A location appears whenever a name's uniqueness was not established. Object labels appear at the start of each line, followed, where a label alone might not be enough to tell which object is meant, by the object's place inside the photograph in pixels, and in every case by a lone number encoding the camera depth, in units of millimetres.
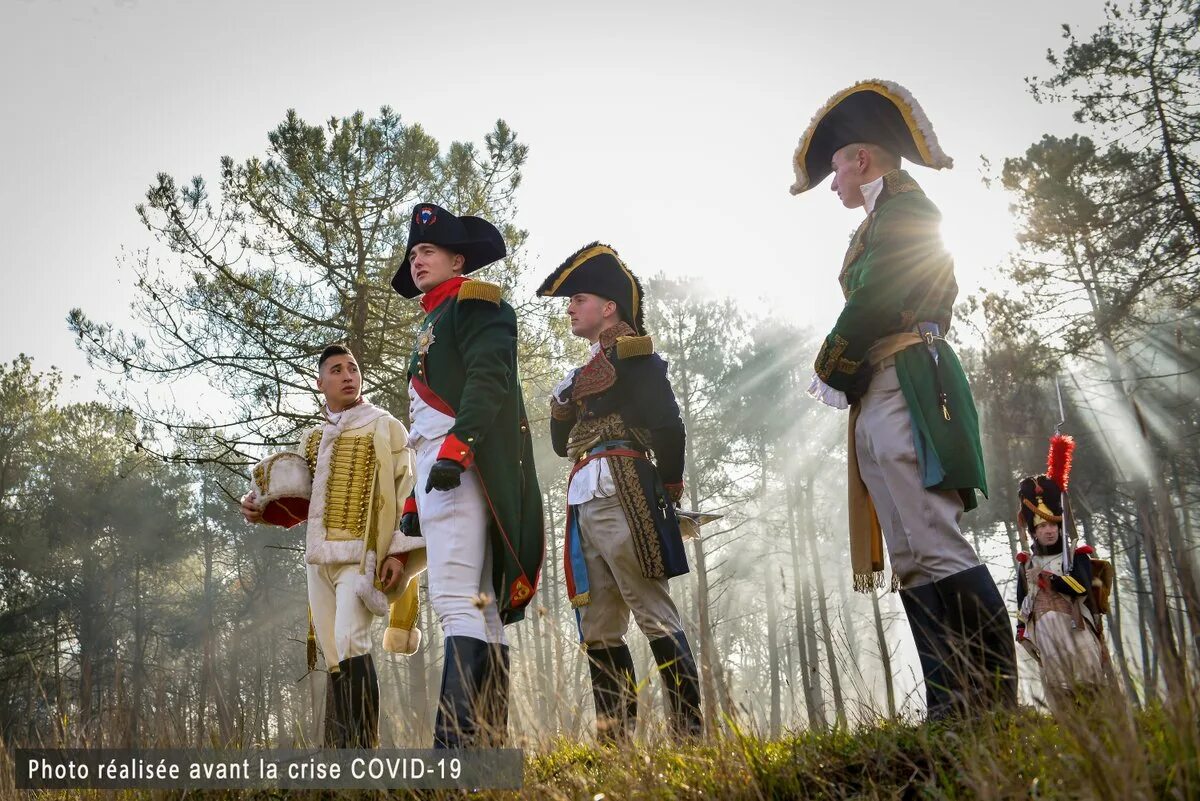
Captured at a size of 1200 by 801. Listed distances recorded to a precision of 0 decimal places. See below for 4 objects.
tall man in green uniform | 3086
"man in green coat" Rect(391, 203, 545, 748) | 3605
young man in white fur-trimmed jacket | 4316
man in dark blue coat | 4211
